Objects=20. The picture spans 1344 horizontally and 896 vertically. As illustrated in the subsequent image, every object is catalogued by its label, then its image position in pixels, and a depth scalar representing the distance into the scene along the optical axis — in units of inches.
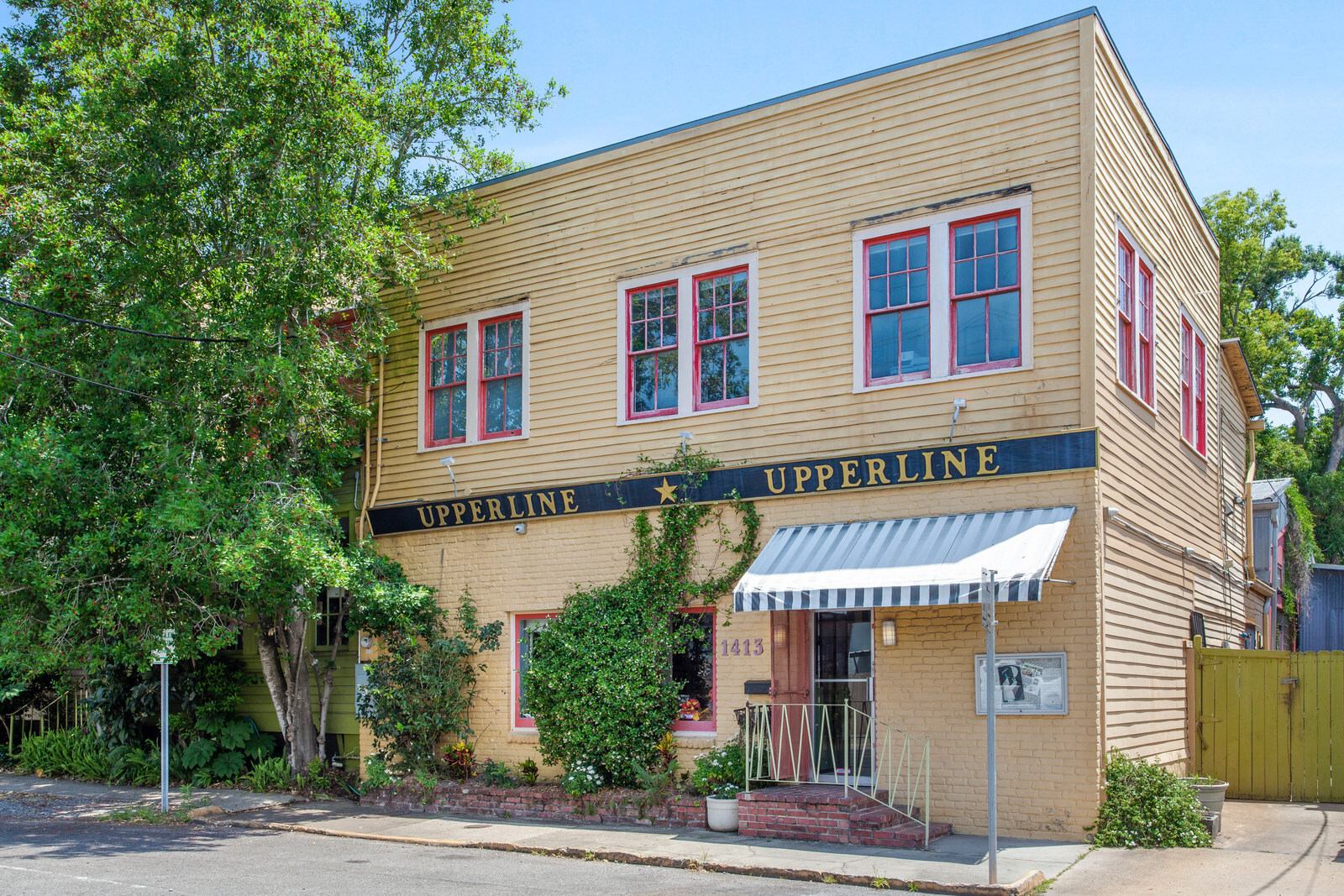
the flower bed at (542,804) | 495.2
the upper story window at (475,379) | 617.3
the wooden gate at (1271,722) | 575.8
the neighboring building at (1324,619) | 1021.8
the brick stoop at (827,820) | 434.0
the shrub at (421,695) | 581.3
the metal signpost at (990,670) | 358.0
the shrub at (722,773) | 483.8
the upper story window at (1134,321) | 505.8
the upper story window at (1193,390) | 634.2
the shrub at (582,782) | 515.5
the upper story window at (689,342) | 543.8
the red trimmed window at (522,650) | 586.2
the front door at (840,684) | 495.5
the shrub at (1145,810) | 430.9
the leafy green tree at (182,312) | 500.7
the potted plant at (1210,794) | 463.8
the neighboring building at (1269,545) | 820.0
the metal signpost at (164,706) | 515.8
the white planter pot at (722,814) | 468.1
